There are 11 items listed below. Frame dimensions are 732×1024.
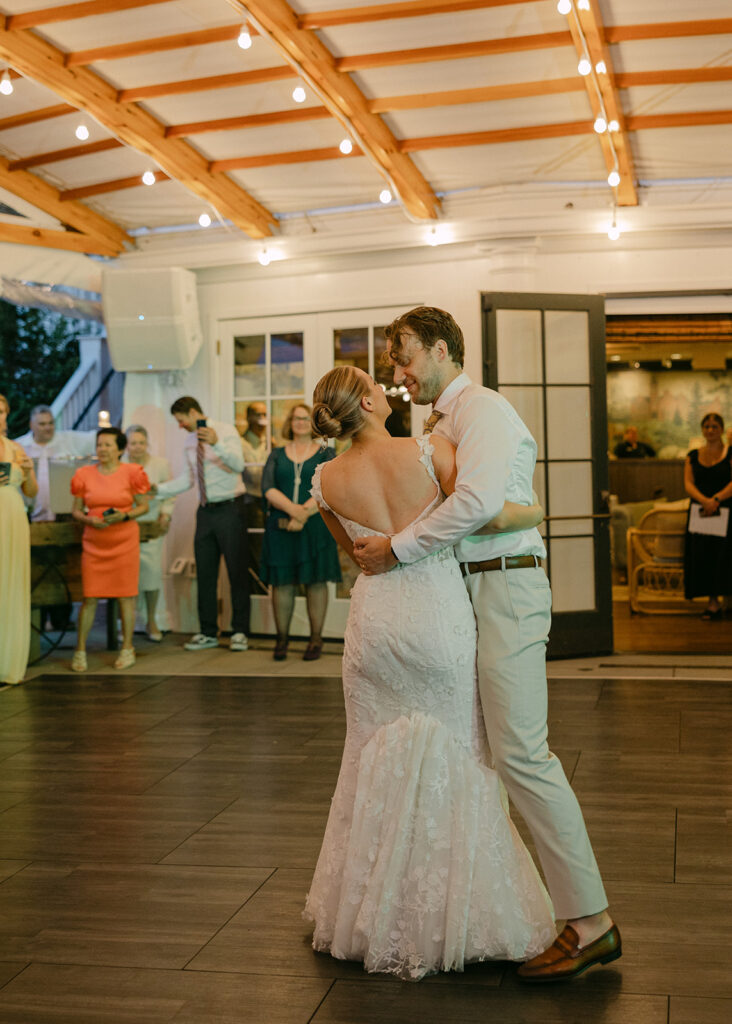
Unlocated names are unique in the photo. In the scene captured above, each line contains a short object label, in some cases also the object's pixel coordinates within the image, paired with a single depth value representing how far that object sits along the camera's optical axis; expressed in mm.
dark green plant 16031
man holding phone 7625
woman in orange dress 7020
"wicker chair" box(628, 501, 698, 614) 9055
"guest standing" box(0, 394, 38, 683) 6574
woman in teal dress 7164
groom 2570
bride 2656
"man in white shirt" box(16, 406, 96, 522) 8453
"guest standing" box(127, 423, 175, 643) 7957
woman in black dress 8508
